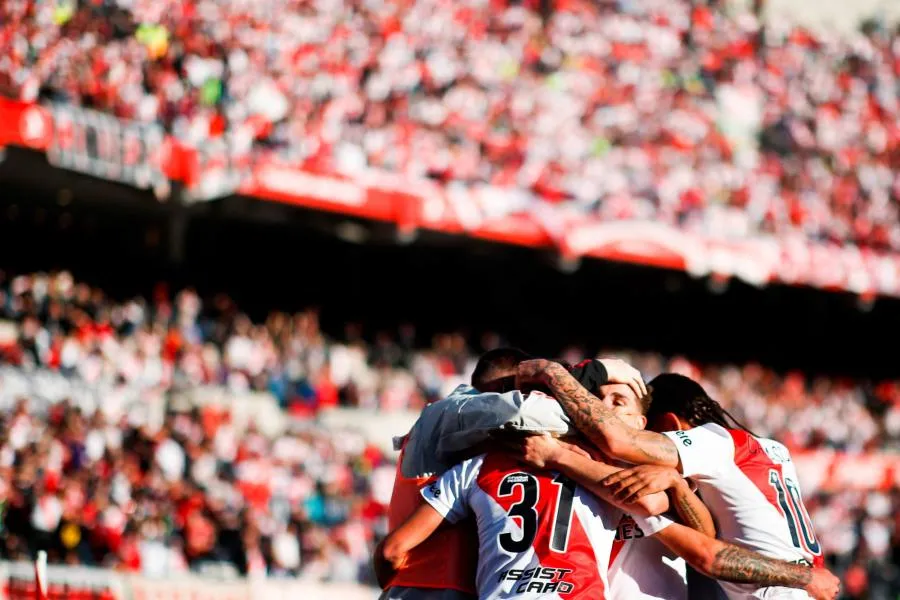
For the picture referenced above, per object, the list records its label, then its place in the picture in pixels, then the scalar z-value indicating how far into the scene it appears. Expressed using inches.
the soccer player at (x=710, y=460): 364.2
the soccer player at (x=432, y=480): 377.1
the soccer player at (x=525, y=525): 362.9
